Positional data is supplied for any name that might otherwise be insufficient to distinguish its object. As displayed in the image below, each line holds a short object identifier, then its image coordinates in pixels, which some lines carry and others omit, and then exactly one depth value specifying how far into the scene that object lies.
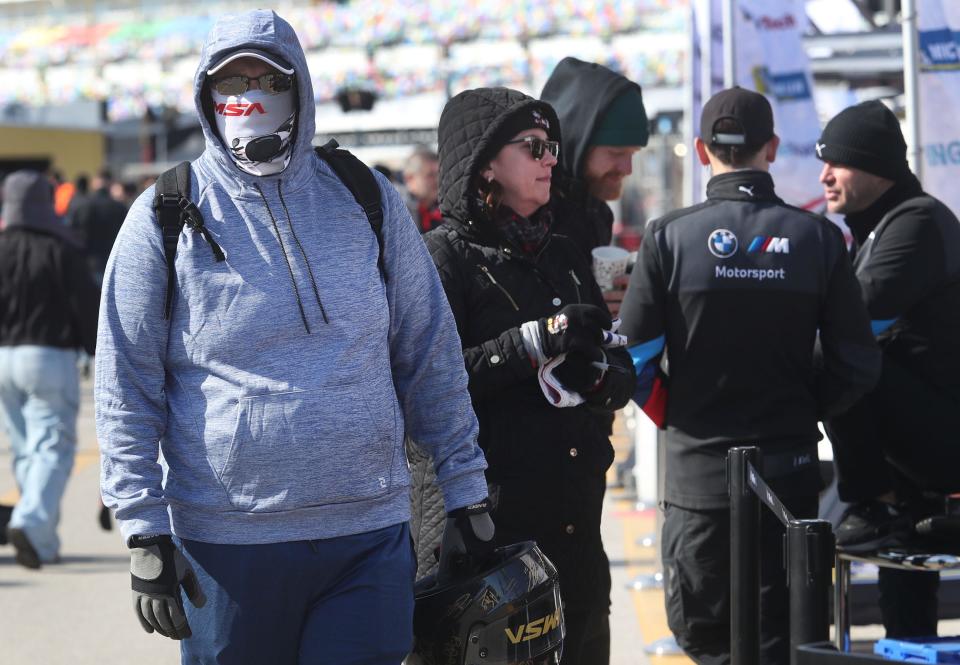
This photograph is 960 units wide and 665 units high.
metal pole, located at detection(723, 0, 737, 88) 16.23
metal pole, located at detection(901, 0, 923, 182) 12.75
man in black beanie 9.65
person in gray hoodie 6.02
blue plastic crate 6.07
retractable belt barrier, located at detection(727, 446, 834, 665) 7.37
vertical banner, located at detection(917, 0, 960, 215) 12.95
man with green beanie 9.48
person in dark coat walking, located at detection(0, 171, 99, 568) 15.85
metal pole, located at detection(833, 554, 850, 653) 10.20
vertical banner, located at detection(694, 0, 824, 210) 16.91
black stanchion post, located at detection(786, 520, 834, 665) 5.98
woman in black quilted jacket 7.61
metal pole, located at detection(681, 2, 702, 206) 19.06
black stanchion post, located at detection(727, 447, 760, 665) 7.51
